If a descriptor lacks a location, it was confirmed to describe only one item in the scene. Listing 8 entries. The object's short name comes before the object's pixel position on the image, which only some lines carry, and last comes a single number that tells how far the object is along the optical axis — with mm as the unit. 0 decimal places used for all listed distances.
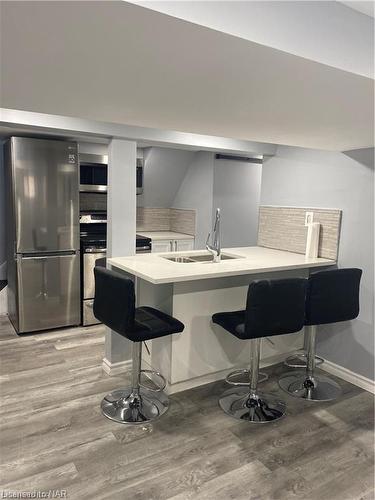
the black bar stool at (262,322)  2381
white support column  3018
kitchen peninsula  2777
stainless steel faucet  3107
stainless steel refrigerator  3729
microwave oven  4344
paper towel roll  3318
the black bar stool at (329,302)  2723
